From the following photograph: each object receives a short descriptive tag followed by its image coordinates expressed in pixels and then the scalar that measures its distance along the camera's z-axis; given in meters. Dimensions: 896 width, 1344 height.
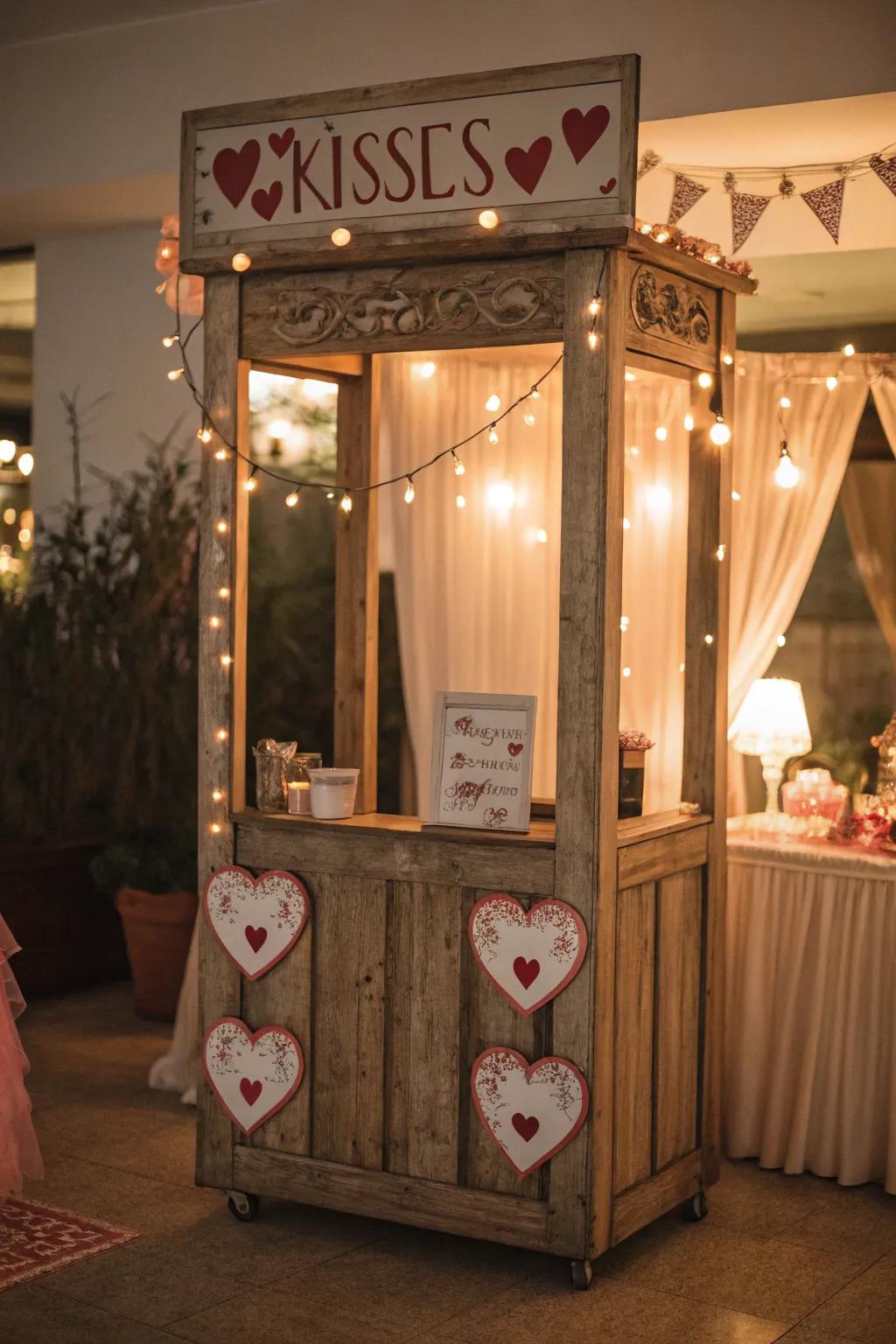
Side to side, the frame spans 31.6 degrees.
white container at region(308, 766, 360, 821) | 4.06
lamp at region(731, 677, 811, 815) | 4.96
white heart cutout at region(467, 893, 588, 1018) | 3.68
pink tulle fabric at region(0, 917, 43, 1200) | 4.02
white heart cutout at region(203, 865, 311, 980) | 4.03
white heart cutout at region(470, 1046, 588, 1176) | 3.69
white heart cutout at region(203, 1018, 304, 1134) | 4.04
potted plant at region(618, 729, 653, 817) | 4.00
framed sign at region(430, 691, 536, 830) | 3.87
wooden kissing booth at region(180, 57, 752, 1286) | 3.65
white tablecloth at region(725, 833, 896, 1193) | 4.50
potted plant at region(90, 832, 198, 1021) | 6.13
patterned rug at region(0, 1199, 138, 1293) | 3.76
